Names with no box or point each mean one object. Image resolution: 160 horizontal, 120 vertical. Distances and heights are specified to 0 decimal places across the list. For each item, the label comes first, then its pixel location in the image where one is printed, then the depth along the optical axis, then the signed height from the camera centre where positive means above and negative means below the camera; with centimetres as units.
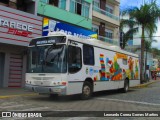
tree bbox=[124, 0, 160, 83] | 2316 +683
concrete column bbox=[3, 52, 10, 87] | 1349 +2
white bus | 897 +24
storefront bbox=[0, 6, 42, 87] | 1245 +192
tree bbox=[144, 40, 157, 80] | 3377 +488
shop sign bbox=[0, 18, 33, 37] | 1238 +284
